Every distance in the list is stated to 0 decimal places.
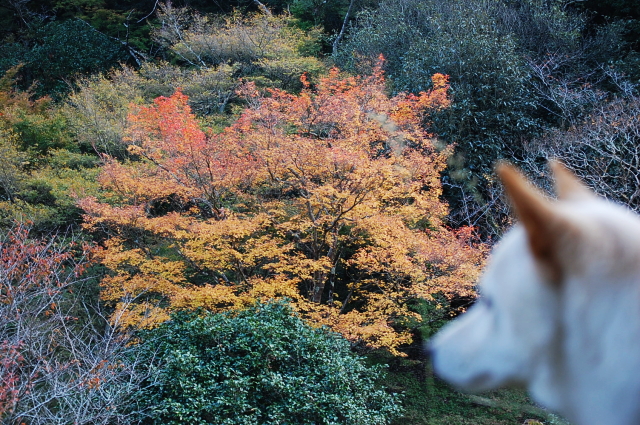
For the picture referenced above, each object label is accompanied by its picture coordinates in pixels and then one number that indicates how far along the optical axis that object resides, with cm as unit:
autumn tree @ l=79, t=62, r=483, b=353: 908
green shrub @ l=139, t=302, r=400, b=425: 674
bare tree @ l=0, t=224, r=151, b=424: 525
